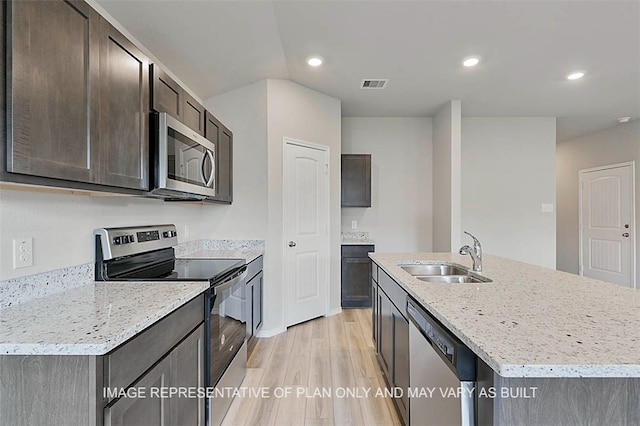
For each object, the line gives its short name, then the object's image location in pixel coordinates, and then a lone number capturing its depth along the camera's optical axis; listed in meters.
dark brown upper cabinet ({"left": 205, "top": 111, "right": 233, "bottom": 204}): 2.70
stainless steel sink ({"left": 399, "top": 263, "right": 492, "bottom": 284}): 1.99
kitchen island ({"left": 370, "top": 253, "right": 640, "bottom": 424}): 0.78
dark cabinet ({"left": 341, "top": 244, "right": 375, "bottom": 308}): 4.22
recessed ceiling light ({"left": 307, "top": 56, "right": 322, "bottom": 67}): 2.98
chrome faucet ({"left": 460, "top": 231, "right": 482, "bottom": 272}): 1.93
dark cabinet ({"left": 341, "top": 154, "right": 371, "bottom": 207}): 4.48
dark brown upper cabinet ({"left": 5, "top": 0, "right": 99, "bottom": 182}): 0.97
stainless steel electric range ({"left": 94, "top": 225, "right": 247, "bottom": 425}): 1.74
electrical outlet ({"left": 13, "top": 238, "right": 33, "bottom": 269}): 1.29
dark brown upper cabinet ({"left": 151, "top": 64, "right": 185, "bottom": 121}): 1.77
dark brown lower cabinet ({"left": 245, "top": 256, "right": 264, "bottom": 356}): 2.60
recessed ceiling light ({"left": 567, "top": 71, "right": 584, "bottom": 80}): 3.29
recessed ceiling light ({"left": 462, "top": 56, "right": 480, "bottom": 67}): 2.98
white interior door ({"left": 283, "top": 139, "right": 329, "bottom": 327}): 3.48
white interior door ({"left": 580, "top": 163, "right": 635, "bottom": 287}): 5.00
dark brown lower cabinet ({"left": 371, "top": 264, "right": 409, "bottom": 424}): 1.70
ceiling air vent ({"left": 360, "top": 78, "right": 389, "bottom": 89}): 3.48
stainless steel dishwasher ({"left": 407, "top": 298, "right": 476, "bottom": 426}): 0.97
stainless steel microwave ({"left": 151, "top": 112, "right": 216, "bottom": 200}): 1.73
